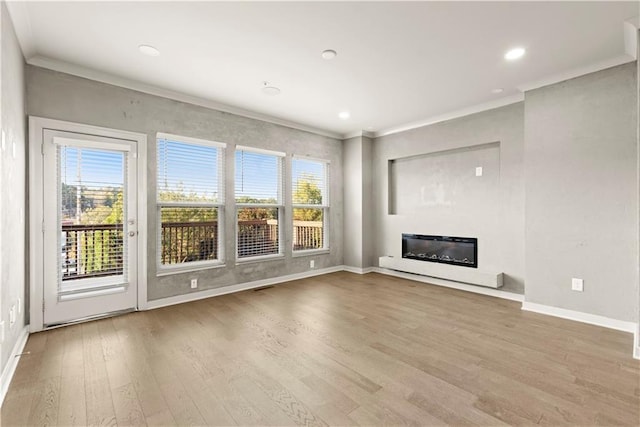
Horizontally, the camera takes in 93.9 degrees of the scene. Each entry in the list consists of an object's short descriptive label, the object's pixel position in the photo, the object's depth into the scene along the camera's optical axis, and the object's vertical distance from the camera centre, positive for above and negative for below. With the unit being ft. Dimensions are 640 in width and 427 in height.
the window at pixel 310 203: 17.98 +0.66
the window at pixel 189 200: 12.89 +0.62
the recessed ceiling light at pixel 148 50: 9.24 +5.19
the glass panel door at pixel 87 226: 10.15 -0.40
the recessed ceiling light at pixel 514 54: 9.40 +5.10
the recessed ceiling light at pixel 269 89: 12.09 +5.19
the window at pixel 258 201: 15.38 +0.65
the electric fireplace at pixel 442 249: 15.07 -1.99
